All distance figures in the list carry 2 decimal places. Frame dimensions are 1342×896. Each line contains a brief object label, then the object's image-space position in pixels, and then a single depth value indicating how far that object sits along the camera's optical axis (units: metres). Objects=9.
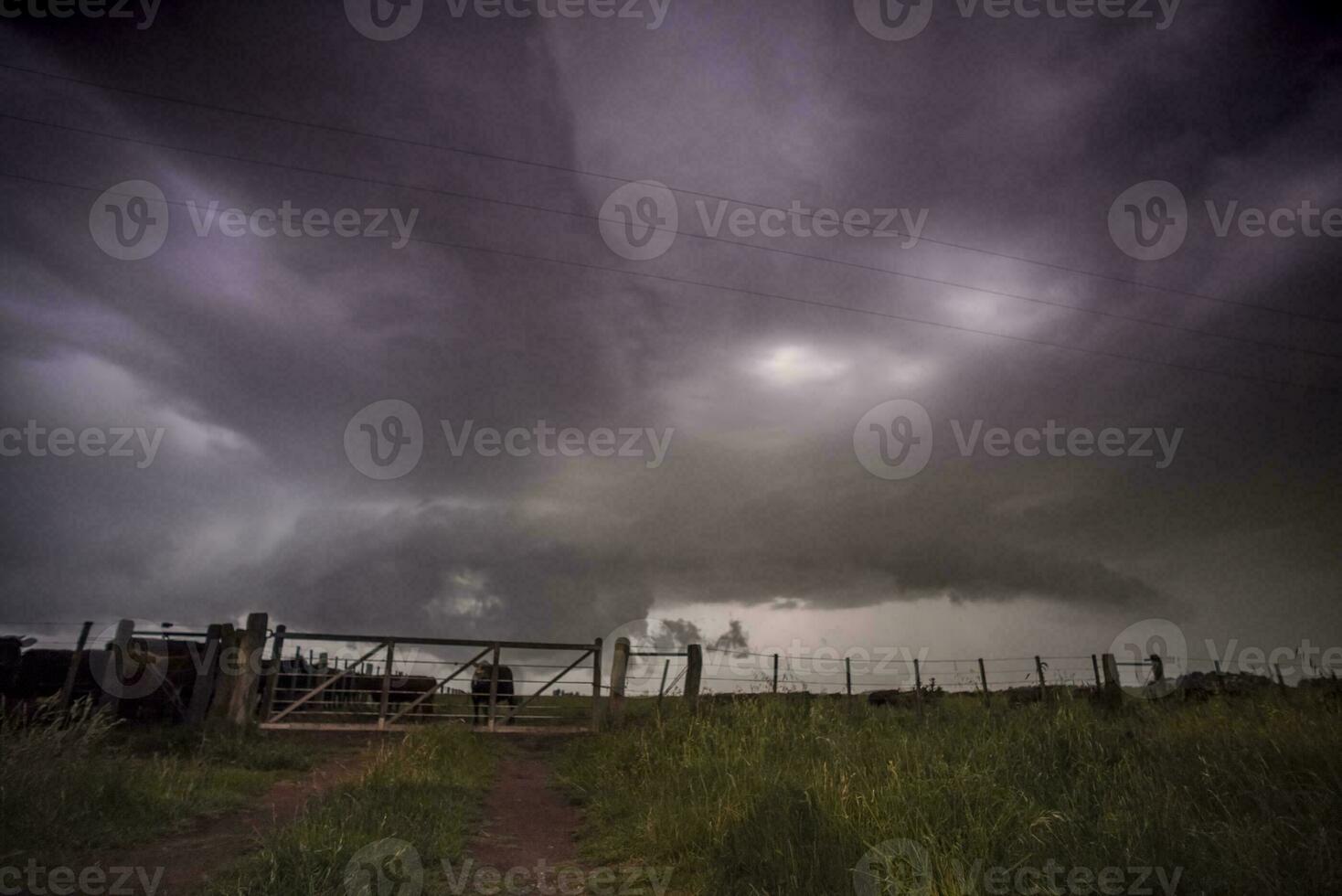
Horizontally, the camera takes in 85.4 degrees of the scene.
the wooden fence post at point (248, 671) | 13.48
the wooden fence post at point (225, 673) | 13.37
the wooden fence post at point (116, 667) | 13.55
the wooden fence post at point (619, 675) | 14.64
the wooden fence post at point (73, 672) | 13.36
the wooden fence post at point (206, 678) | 13.30
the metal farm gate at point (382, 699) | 14.22
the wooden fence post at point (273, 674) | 14.20
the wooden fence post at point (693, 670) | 13.39
